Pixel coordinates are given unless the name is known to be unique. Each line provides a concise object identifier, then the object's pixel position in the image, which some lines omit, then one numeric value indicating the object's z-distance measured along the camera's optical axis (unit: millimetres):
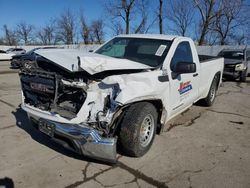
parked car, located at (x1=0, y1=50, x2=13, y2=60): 19981
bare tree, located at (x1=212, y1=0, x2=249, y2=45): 21398
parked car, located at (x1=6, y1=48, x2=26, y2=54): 24236
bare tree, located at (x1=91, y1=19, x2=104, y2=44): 42028
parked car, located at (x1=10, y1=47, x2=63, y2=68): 12835
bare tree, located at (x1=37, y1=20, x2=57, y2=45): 52812
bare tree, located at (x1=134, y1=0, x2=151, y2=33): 26632
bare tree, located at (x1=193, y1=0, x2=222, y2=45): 20720
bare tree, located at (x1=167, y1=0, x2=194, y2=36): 29772
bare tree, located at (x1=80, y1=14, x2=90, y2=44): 40740
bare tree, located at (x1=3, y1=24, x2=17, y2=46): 57194
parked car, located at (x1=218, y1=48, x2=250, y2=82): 9049
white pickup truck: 2361
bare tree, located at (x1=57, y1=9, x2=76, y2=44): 44199
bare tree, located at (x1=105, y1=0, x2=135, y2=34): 25163
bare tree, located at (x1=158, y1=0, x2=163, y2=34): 19880
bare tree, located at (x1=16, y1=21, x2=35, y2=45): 58238
